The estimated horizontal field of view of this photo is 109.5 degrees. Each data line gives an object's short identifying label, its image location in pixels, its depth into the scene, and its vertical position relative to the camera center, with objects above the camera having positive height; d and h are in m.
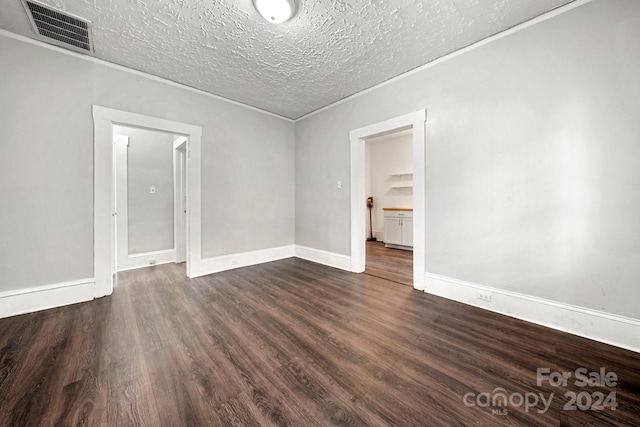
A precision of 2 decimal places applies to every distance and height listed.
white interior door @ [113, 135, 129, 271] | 3.71 +0.23
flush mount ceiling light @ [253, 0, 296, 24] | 1.83 +1.71
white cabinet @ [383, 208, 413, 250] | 5.26 -0.36
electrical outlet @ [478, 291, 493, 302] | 2.32 -0.86
